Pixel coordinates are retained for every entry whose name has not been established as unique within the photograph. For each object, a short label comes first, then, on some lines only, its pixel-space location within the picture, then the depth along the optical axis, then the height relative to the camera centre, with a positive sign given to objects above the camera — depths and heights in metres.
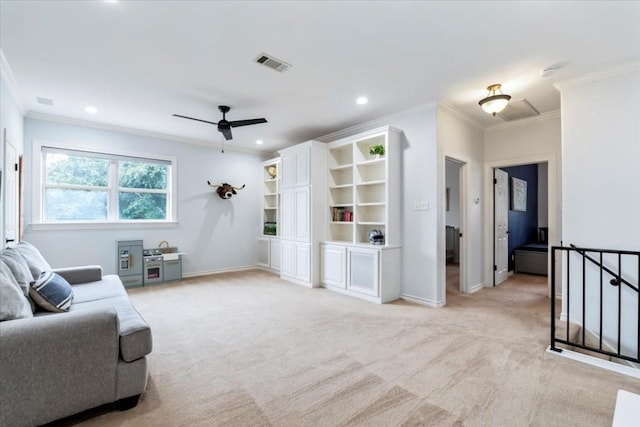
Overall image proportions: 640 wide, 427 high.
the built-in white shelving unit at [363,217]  4.23 -0.05
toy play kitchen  5.04 -0.87
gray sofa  1.57 -0.84
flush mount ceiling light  3.30 +1.25
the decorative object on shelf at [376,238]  4.40 -0.36
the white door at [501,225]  5.12 -0.21
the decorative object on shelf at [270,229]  6.45 -0.33
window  4.69 +0.45
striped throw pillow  2.24 -0.62
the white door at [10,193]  3.31 +0.25
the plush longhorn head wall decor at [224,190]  6.14 +0.50
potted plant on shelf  4.45 +0.95
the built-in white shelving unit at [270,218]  6.30 -0.10
